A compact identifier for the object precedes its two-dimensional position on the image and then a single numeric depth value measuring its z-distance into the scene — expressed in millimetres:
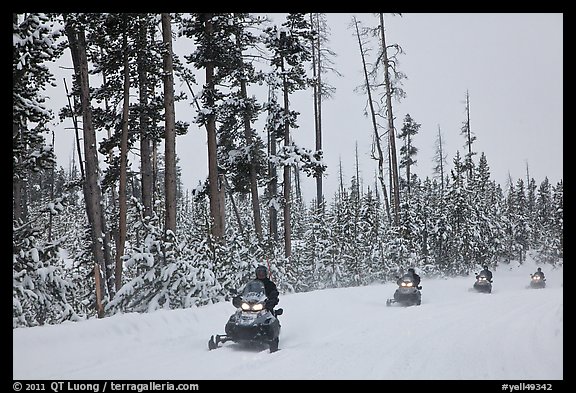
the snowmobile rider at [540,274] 28547
